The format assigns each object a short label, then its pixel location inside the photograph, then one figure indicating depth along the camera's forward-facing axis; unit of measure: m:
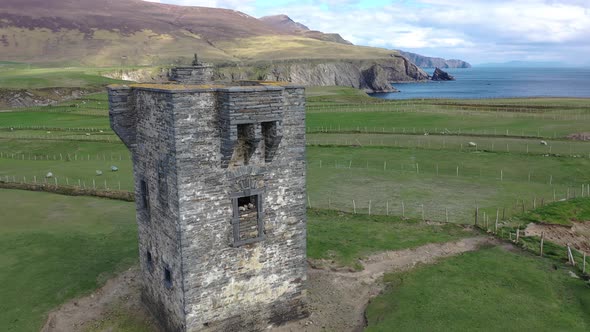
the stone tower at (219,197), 16.92
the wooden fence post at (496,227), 28.77
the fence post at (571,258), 23.87
